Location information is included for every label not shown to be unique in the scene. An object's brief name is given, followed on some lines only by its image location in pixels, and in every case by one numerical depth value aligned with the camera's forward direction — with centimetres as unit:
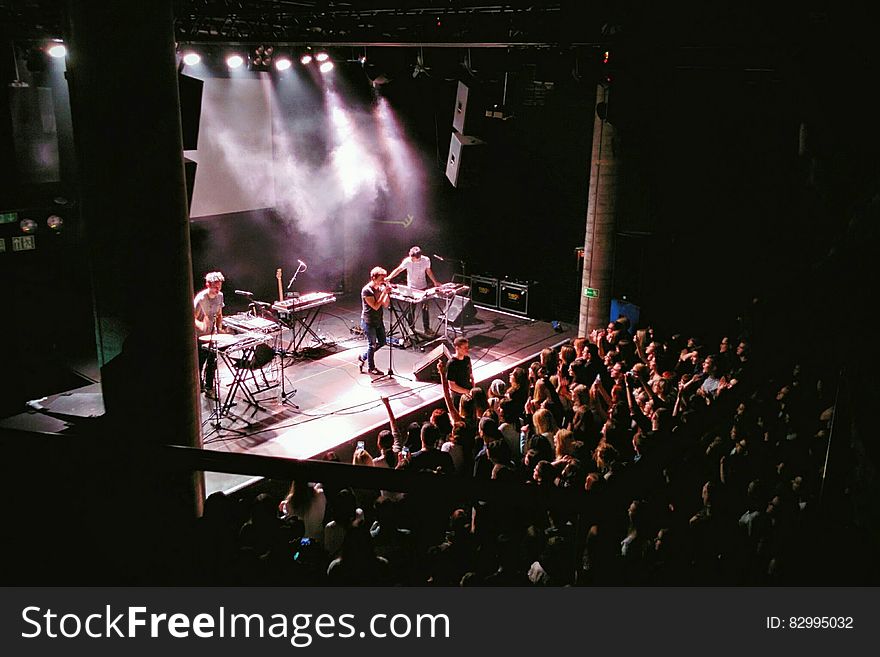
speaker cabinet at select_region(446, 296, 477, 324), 1100
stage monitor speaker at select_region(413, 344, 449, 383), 930
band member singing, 954
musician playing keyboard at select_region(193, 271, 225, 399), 816
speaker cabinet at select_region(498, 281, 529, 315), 1221
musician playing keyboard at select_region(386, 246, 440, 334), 1066
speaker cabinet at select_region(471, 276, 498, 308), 1262
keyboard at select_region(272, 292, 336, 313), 959
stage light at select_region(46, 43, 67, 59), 913
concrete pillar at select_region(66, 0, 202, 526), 314
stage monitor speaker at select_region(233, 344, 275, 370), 791
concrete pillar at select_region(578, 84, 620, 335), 970
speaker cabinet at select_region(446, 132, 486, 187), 970
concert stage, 749
